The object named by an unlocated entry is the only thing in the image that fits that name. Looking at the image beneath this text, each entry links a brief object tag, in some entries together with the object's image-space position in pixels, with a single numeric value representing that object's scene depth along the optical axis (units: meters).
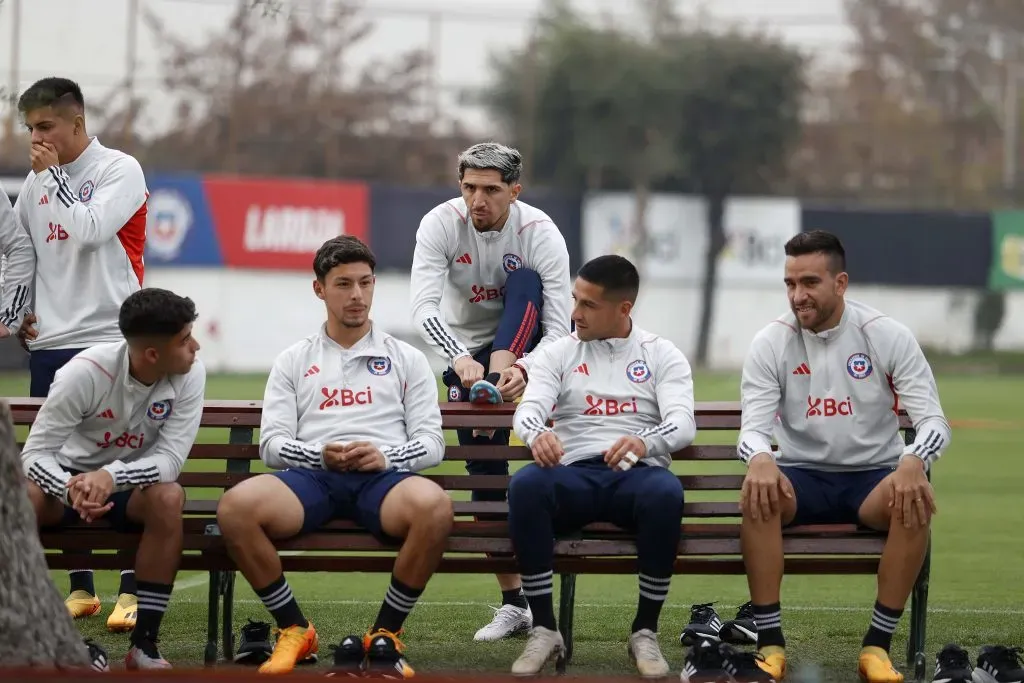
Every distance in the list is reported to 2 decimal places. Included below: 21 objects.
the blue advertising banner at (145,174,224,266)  55.28
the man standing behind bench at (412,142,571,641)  11.79
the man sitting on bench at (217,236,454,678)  9.69
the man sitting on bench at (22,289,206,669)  9.81
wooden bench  10.05
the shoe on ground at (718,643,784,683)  9.16
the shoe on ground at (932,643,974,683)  9.48
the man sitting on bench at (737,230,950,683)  10.27
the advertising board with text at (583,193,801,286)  63.94
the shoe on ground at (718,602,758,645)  11.06
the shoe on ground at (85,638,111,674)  9.41
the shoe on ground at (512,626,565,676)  9.62
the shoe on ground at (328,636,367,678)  9.35
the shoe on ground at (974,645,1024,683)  9.45
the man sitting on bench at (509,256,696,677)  9.86
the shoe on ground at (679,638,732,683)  9.23
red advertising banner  57.37
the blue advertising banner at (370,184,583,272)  58.19
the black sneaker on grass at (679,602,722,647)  10.84
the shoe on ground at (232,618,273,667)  10.34
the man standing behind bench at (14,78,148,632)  11.45
